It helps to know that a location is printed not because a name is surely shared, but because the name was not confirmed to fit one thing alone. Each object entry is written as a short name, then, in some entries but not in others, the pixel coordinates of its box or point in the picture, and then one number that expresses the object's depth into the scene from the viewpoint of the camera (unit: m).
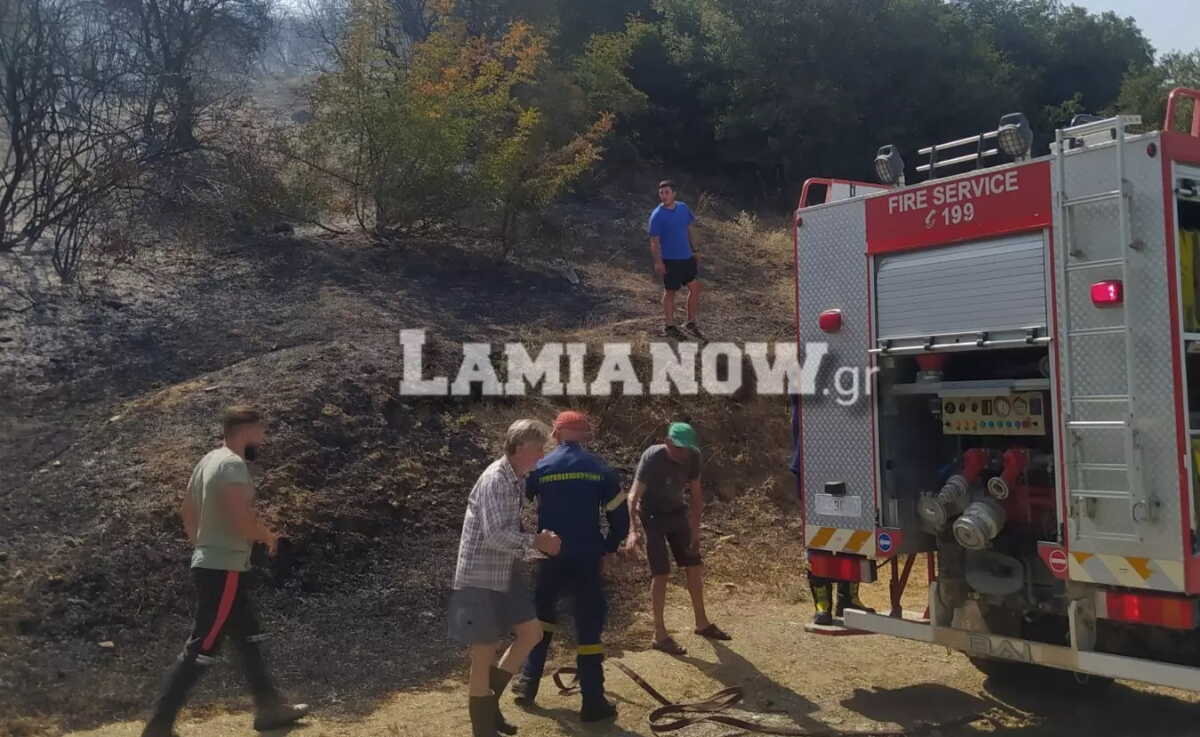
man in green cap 7.80
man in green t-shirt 5.89
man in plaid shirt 5.81
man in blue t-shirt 12.31
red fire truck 5.33
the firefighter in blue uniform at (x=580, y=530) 6.40
